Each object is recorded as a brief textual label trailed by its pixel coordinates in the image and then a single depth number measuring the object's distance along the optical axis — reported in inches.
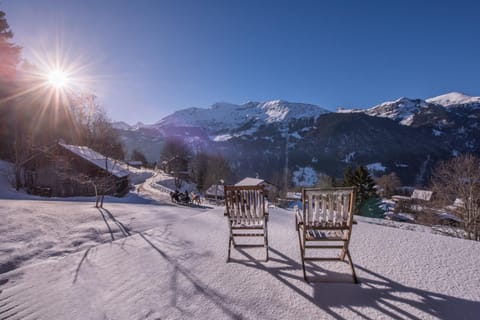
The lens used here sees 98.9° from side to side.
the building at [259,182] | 1117.1
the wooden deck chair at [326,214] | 105.5
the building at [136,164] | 1890.0
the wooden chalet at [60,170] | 636.1
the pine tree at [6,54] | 738.9
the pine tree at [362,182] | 991.0
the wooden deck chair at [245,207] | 129.1
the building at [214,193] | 1186.5
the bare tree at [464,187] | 413.6
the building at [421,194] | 1290.4
